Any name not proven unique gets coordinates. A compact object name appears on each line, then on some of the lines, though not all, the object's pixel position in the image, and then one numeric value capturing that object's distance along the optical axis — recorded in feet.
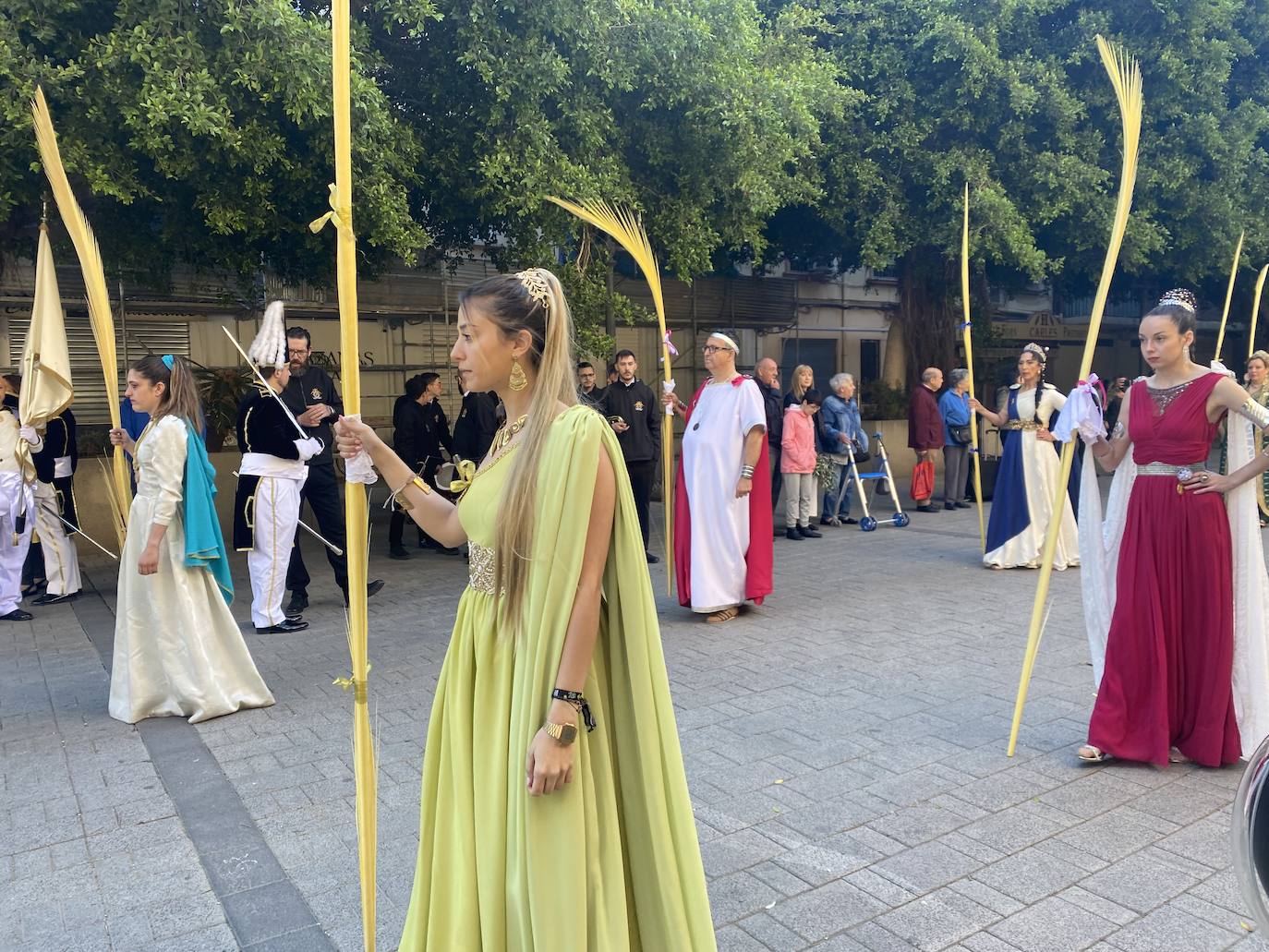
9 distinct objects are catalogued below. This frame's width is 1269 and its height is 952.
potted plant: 39.04
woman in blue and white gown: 29.94
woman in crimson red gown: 13.91
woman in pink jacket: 37.68
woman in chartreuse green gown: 6.89
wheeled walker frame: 39.45
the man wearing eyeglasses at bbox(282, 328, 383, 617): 24.48
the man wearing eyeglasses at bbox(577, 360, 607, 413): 29.91
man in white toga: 23.61
